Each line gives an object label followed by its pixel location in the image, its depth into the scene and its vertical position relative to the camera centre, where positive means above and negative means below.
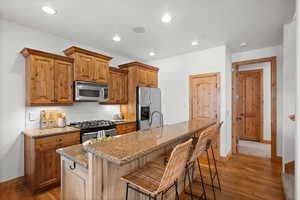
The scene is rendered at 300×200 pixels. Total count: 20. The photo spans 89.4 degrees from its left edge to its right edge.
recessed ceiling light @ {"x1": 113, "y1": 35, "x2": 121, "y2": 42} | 3.15 +1.30
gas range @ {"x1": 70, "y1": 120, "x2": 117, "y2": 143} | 2.81 -0.57
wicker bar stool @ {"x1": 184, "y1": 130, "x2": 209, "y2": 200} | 1.60 -0.51
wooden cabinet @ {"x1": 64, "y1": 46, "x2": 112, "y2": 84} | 3.03 +0.73
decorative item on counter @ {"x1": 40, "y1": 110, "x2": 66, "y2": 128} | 2.85 -0.37
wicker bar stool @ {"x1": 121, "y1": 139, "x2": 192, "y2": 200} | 1.12 -0.66
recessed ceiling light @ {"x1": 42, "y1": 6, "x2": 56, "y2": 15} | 2.17 +1.31
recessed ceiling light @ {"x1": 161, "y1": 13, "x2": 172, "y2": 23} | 2.37 +1.31
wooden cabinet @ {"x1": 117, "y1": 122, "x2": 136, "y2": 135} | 3.50 -0.69
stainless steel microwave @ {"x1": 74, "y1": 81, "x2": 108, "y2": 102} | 3.02 +0.17
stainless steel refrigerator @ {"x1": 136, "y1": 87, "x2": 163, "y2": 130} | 4.00 -0.23
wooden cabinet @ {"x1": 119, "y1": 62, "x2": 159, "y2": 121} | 4.05 +0.51
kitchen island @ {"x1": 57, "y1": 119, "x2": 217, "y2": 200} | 1.08 -0.55
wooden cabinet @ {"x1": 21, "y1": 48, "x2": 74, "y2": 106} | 2.54 +0.38
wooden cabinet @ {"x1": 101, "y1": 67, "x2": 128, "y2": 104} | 3.83 +0.34
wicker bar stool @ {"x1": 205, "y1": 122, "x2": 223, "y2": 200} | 2.03 -0.52
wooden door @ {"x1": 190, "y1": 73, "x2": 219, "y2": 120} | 3.70 +0.08
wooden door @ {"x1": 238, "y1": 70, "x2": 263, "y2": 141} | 5.32 -0.18
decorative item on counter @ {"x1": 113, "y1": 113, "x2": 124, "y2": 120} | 4.12 -0.47
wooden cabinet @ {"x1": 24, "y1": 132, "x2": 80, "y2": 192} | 2.29 -0.96
